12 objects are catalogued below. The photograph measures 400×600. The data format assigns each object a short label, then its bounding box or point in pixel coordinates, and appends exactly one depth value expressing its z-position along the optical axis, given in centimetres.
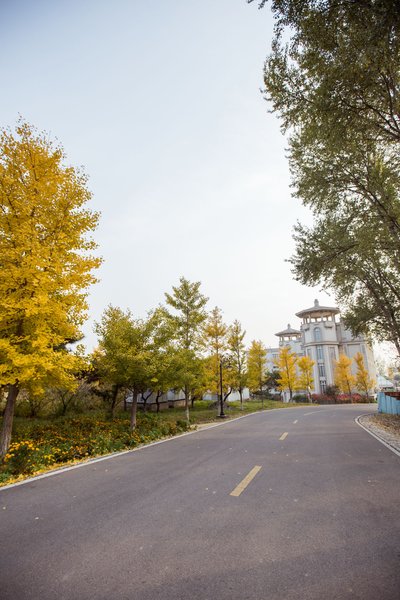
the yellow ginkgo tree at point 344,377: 5191
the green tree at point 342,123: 641
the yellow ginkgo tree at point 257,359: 3888
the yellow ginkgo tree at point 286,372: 4609
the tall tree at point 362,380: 5080
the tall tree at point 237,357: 3145
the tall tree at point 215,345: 2809
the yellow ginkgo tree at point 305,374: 4705
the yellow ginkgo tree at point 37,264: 845
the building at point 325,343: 6303
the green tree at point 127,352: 1401
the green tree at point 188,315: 2383
